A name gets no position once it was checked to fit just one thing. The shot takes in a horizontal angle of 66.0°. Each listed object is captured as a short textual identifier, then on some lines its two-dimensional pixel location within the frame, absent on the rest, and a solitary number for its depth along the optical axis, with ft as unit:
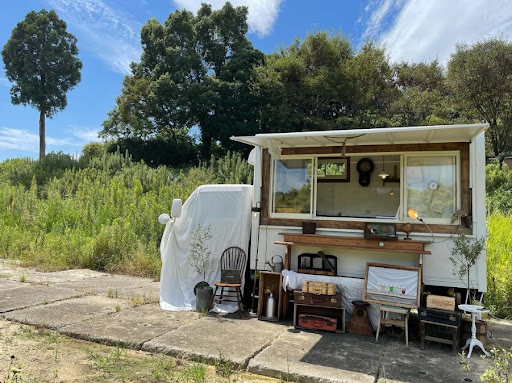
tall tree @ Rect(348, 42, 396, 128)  55.88
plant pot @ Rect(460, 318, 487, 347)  13.56
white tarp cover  19.31
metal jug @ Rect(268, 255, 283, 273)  17.88
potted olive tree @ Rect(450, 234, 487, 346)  13.65
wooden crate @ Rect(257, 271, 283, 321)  16.97
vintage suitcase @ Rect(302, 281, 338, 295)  15.61
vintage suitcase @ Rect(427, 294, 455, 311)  14.02
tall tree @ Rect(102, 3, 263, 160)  61.93
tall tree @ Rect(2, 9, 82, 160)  71.05
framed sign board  14.62
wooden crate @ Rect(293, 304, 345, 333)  15.84
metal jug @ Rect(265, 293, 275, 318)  16.89
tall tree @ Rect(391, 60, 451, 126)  59.82
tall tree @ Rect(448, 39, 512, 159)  52.47
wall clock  25.40
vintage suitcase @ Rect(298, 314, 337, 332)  15.26
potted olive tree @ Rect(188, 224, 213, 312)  19.06
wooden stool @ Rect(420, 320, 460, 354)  13.32
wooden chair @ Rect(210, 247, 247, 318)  17.69
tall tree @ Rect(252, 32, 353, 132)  55.47
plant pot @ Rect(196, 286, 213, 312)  17.79
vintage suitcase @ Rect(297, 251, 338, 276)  17.04
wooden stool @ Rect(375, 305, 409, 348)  14.19
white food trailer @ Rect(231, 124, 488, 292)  15.53
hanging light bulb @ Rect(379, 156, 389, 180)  24.40
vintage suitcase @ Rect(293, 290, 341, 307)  15.51
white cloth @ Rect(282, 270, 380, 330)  16.20
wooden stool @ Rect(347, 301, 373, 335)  15.17
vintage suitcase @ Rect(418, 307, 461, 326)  13.47
